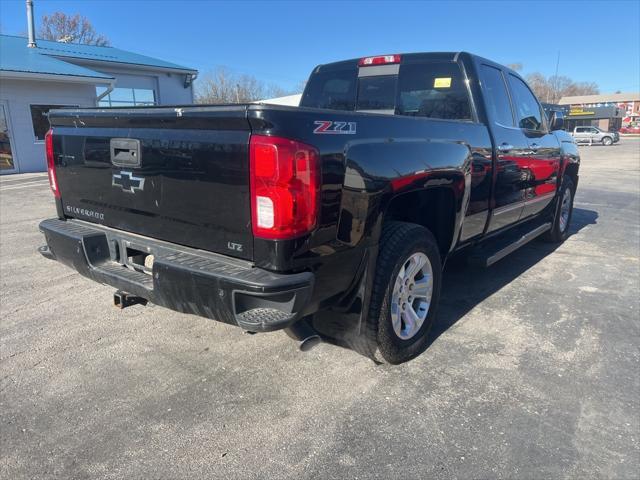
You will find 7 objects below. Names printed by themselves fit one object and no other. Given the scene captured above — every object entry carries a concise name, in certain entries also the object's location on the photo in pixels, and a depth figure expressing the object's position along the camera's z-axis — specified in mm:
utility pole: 97375
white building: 15203
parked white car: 43469
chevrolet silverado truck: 2270
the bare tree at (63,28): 43906
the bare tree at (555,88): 98875
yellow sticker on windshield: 4262
